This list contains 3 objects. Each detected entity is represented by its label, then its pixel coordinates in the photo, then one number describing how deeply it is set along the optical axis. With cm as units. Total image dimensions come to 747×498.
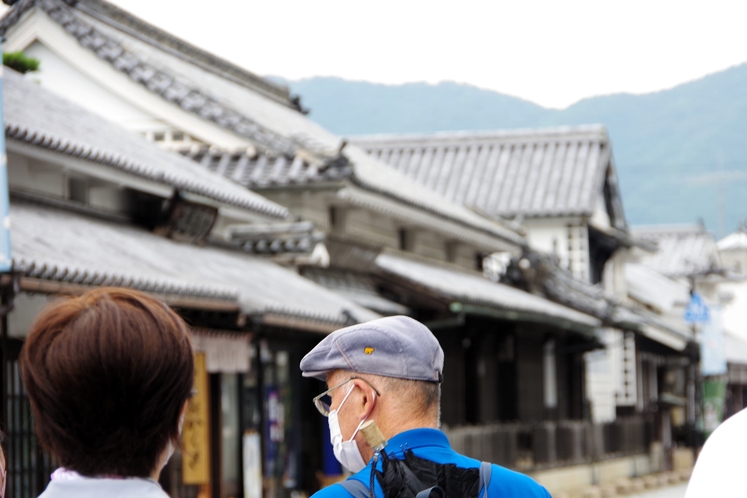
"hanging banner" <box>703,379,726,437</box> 3257
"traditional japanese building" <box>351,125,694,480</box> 2917
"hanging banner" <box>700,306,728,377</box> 2856
